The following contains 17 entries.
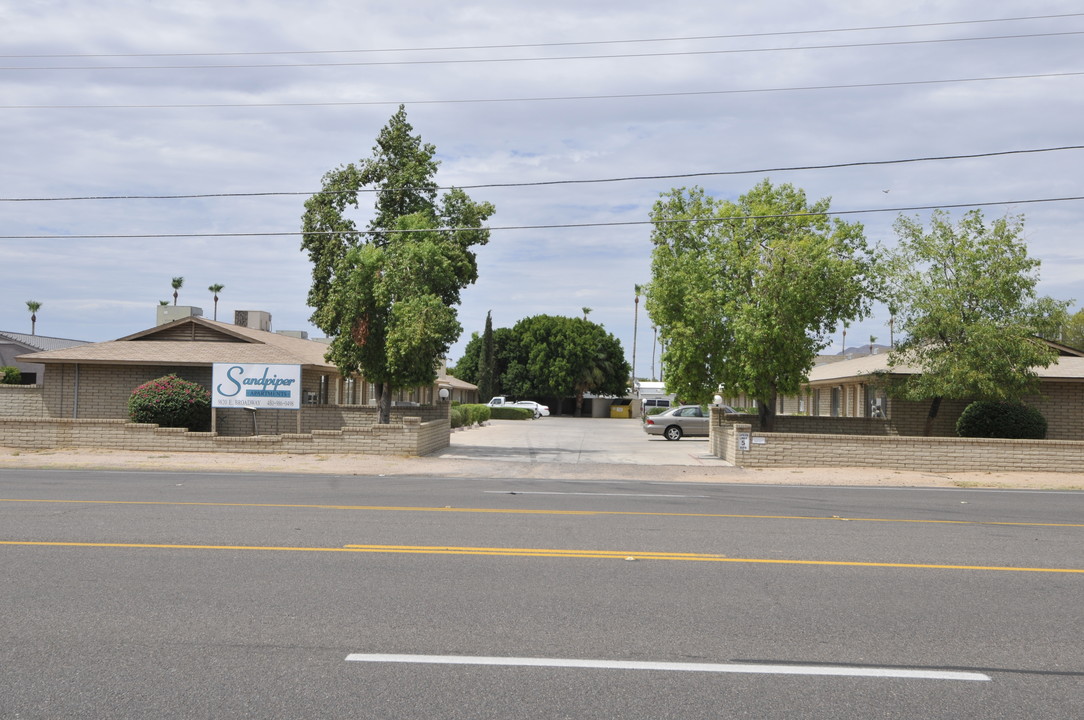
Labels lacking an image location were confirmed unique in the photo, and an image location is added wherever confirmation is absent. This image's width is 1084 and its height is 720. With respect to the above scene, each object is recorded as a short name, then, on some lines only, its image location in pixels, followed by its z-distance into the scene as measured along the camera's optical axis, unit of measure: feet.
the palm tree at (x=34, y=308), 285.23
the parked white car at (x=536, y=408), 217.15
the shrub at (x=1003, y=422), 82.74
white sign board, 80.28
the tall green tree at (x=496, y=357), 242.37
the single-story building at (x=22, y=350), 144.87
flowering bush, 83.71
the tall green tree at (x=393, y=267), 82.79
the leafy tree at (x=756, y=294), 80.89
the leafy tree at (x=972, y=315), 76.84
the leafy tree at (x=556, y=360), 236.84
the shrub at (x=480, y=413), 158.81
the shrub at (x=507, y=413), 200.75
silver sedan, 127.85
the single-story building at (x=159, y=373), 92.79
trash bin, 242.17
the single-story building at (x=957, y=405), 90.33
